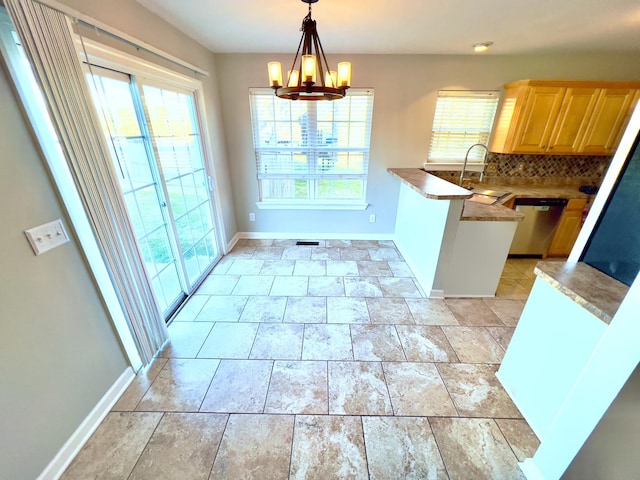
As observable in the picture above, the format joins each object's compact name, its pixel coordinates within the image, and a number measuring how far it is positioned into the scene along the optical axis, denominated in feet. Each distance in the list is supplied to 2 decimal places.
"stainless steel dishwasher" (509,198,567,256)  9.94
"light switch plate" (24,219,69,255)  3.78
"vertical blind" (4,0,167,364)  3.57
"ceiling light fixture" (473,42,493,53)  8.54
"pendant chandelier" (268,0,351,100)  4.72
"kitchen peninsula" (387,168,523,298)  7.48
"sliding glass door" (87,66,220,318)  5.67
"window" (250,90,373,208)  10.83
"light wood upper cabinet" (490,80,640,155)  9.41
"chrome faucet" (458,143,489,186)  10.58
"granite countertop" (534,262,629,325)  3.46
